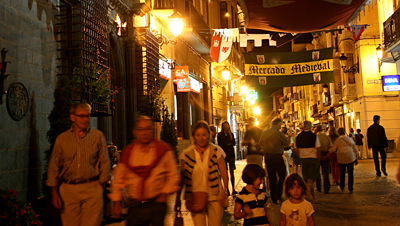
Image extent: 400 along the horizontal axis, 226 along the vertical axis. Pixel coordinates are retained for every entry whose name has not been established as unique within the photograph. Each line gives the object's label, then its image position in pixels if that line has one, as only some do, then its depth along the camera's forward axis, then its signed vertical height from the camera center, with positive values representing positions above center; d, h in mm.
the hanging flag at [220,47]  20500 +3798
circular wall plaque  7828 +689
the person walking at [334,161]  14548 -970
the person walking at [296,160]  16202 -1000
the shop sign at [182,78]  20156 +2448
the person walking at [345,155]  12383 -670
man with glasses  5293 -395
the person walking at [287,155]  15372 -764
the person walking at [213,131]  13452 +91
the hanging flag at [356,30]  20906 +4397
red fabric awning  8242 +2141
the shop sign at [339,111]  40638 +1677
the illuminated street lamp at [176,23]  16828 +3976
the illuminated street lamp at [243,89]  44281 +4112
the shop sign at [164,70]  17975 +2576
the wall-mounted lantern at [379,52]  27566 +4452
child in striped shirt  5211 -754
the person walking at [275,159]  10750 -612
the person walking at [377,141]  15854 -421
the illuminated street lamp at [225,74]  29711 +3733
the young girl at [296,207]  5230 -837
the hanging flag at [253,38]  18141 +3613
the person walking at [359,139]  27812 -586
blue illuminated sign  27094 +2624
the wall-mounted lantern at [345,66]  31841 +4354
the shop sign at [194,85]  21809 +2394
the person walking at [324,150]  12492 -536
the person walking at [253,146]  11250 -311
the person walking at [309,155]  10789 -553
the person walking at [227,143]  12695 -242
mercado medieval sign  19391 +2604
